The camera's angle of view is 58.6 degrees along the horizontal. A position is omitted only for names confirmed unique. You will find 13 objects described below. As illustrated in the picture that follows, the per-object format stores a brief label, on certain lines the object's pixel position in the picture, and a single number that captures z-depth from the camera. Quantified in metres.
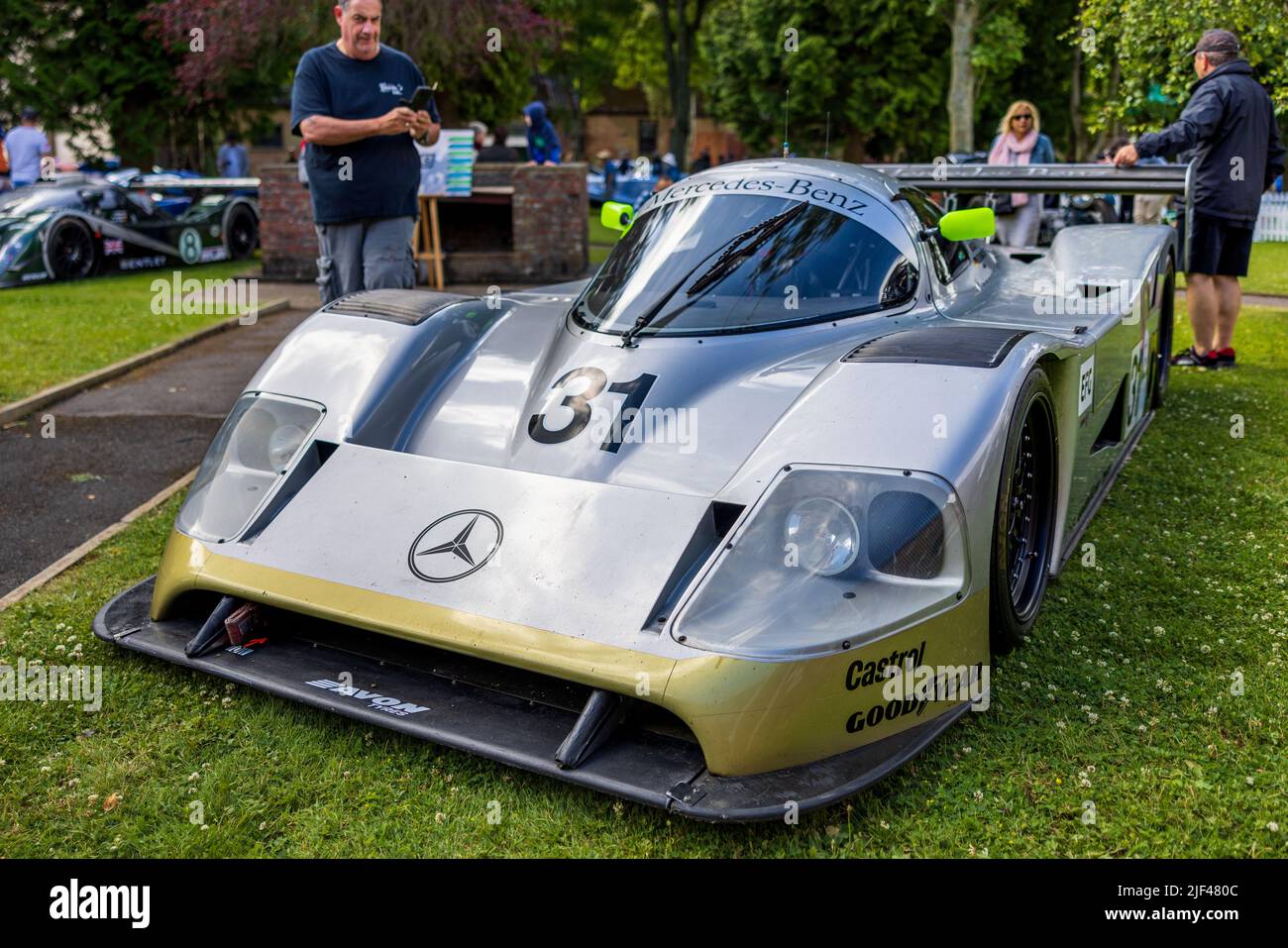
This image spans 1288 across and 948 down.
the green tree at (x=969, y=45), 19.34
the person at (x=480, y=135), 14.71
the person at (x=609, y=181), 28.73
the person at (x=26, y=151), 14.61
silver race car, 2.59
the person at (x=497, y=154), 17.19
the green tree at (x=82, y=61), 21.06
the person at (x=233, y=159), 19.62
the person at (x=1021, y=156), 8.97
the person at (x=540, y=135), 13.70
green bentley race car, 12.08
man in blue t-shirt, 5.40
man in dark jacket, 6.68
